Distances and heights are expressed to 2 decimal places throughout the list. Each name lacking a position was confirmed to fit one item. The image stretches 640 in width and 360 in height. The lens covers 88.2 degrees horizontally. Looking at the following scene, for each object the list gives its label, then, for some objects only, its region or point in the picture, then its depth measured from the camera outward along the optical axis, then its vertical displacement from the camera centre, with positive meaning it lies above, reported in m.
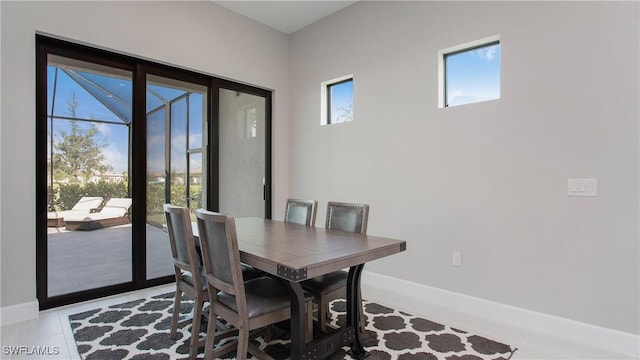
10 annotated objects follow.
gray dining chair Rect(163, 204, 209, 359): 2.04 -0.59
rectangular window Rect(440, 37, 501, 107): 2.91 +0.97
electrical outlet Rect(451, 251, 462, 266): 3.02 -0.75
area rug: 2.15 -1.16
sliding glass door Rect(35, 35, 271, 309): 2.99 +0.16
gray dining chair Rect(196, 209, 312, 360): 1.71 -0.68
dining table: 1.64 -0.43
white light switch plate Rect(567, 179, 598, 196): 2.34 -0.07
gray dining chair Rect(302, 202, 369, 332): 2.20 -0.71
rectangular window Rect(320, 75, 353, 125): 4.14 +1.00
